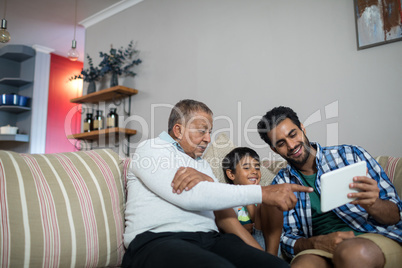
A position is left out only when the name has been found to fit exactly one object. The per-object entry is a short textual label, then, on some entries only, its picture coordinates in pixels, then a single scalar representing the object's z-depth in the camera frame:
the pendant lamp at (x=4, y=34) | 2.85
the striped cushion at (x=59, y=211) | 1.04
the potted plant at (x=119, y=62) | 3.41
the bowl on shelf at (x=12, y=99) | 4.84
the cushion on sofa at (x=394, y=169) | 1.38
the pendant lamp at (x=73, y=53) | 3.46
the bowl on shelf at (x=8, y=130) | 4.78
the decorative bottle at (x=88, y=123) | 3.68
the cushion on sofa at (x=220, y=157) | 1.73
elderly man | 0.97
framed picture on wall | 1.92
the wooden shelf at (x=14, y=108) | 4.84
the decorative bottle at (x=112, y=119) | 3.43
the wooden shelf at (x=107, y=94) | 3.33
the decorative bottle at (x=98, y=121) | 3.53
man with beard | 1.04
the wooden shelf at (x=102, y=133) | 3.28
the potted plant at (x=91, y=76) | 3.66
